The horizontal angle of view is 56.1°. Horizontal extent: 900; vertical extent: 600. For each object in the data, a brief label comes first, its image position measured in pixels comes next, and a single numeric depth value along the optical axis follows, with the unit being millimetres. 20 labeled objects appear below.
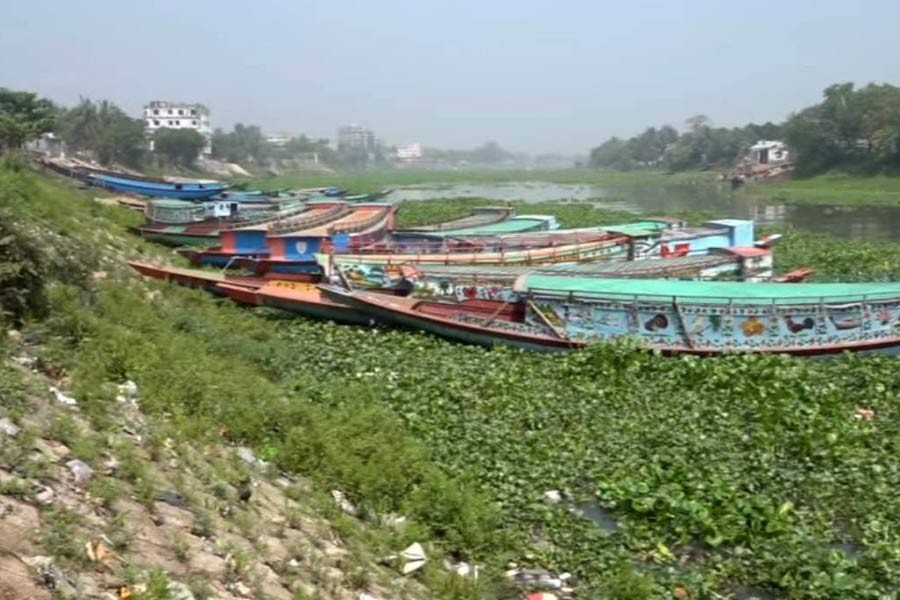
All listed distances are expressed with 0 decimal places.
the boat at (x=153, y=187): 32531
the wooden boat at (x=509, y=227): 21094
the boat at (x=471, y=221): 21067
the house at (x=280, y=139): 144725
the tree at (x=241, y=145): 99125
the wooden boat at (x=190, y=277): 13727
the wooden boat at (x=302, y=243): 16359
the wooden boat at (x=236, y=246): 17875
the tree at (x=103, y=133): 60906
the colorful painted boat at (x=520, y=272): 12914
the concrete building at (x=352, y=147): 185750
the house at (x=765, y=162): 68062
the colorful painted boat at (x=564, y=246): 15234
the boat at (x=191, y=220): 20453
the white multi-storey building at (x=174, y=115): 108062
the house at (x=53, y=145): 54531
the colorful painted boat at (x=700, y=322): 11578
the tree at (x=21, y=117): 31031
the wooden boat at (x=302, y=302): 12992
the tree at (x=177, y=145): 72688
